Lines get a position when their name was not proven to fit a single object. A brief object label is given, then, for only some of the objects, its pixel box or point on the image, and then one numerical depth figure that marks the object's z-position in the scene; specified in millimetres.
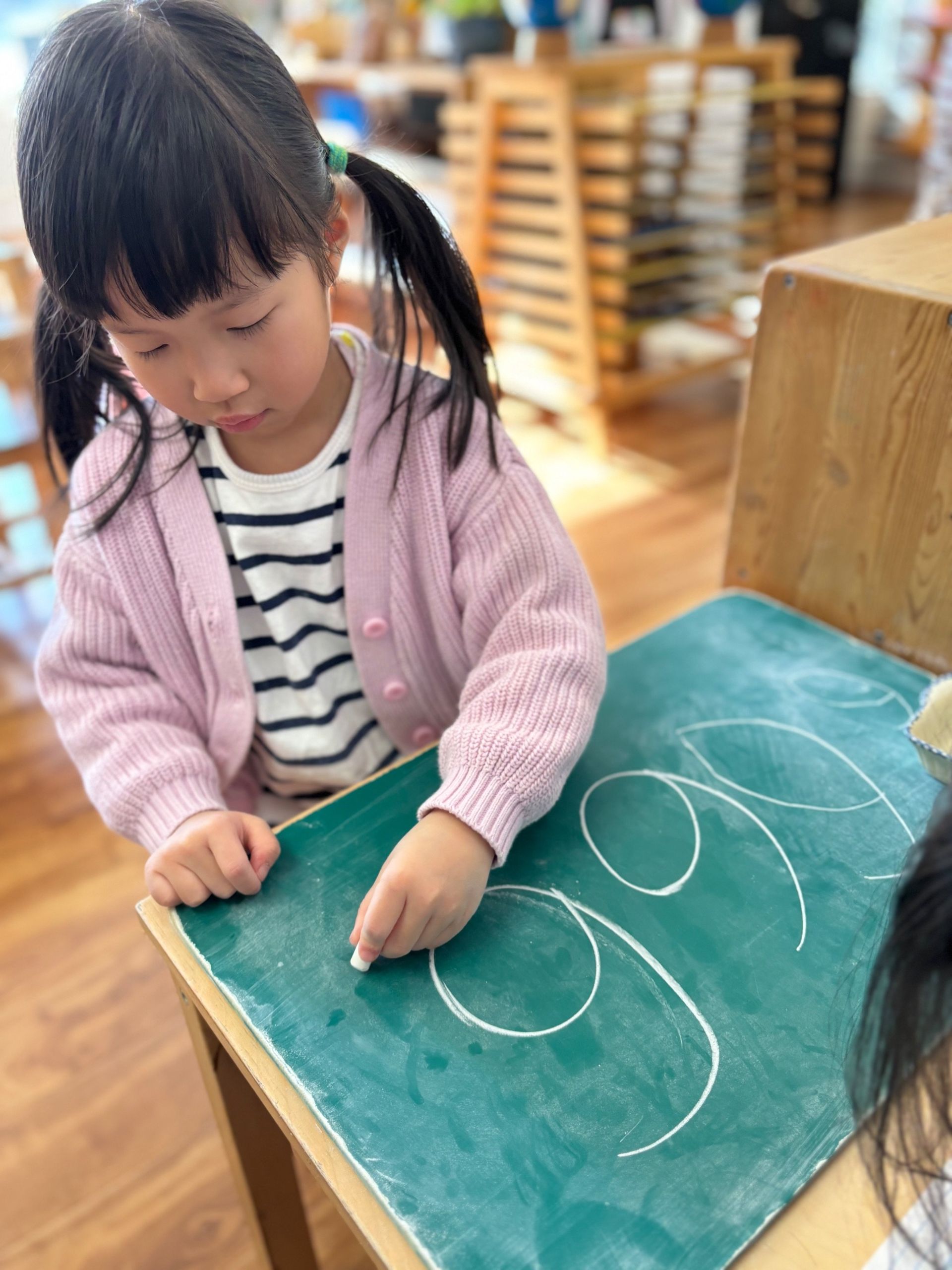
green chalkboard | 408
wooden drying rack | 2057
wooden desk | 396
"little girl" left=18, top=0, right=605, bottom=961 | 464
